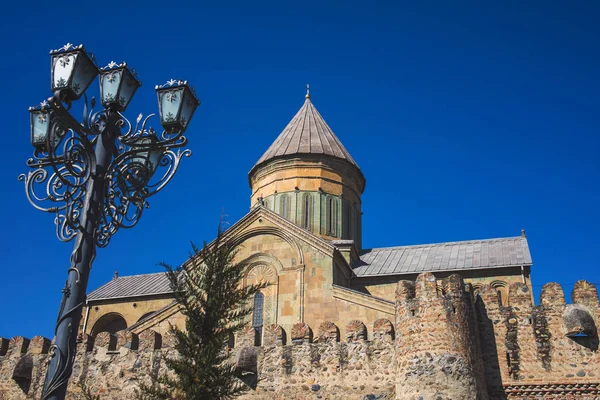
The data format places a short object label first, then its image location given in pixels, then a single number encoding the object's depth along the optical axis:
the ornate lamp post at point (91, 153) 6.64
